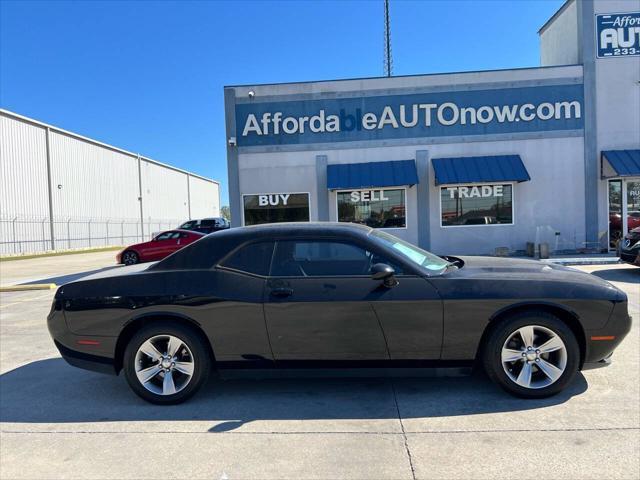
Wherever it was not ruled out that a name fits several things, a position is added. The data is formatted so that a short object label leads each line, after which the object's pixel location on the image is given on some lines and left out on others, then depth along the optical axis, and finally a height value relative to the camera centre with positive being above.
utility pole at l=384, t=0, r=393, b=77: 30.36 +12.62
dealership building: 14.58 +2.58
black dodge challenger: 3.74 -0.73
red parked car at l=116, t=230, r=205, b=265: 17.28 -0.55
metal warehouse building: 29.88 +3.76
